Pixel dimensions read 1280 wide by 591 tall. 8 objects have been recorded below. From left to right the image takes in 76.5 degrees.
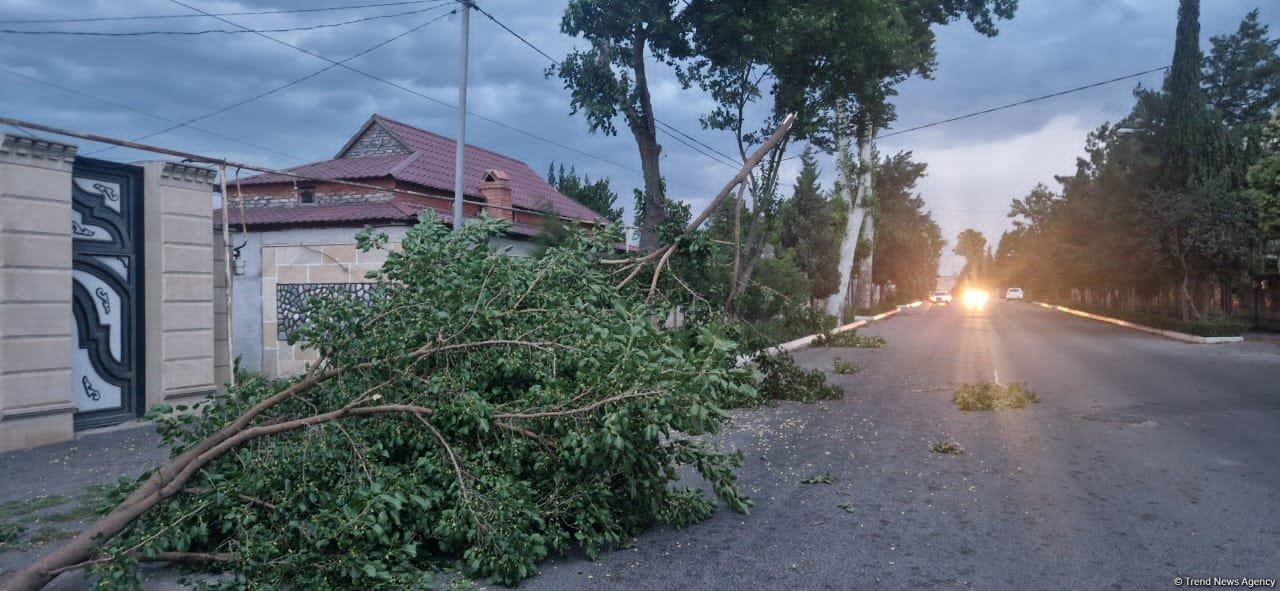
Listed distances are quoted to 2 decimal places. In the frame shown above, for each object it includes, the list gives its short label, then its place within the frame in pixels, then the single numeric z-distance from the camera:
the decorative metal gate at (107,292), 9.88
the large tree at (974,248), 185.75
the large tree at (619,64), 15.34
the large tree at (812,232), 31.31
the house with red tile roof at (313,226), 15.94
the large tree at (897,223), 51.34
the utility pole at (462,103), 13.93
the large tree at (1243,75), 39.69
